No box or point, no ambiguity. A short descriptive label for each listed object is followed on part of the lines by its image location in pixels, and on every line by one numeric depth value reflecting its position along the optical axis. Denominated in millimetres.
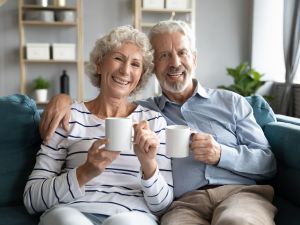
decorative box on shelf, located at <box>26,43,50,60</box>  4500
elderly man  1402
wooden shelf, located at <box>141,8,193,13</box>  4637
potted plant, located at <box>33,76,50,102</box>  4562
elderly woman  1234
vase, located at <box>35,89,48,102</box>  4559
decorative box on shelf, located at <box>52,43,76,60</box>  4512
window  4996
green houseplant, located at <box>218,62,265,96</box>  4527
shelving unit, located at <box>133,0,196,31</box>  4609
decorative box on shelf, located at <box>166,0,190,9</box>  4660
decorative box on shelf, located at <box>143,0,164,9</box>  4625
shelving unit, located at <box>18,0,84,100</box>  4496
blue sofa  1537
